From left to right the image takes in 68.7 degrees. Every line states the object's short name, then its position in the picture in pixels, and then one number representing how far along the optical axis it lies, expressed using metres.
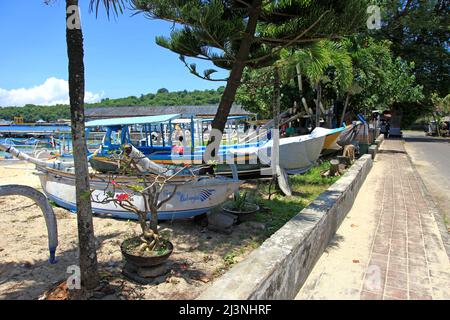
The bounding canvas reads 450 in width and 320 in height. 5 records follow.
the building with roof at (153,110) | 41.84
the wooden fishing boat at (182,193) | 5.34
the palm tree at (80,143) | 2.87
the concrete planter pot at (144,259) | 3.47
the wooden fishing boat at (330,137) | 8.65
